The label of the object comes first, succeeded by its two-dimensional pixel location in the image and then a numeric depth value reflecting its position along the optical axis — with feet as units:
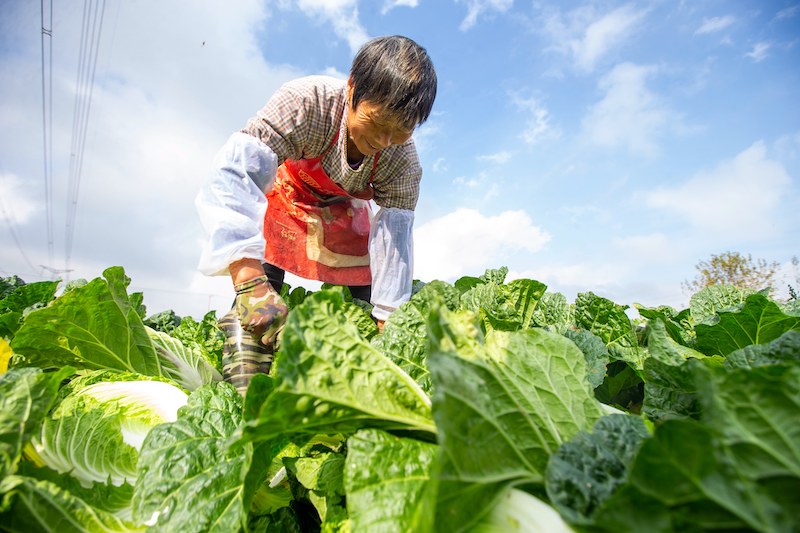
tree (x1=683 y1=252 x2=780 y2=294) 59.31
